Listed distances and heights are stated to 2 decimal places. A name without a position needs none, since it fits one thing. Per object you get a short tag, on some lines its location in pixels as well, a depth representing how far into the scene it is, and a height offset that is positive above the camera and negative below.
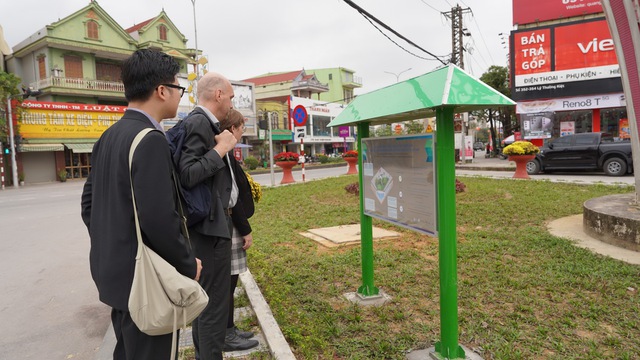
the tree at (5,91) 22.05 +3.85
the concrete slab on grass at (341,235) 6.01 -1.33
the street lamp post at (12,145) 22.05 +0.97
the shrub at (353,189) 11.05 -1.09
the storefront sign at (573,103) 22.20 +2.01
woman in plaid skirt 2.72 -0.49
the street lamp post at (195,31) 19.22 +6.33
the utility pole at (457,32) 22.81 +6.29
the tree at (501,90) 35.12 +4.00
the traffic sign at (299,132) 15.14 +0.70
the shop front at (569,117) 22.92 +1.28
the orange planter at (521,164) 14.19 -0.79
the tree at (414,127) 24.04 +1.13
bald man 2.15 -0.33
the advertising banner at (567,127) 24.34 +0.73
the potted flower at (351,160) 18.62 -0.52
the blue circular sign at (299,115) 14.32 +1.24
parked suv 14.37 -0.59
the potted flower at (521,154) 14.11 -0.42
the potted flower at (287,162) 16.00 -0.42
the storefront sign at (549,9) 23.69 +7.64
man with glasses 1.63 -0.18
